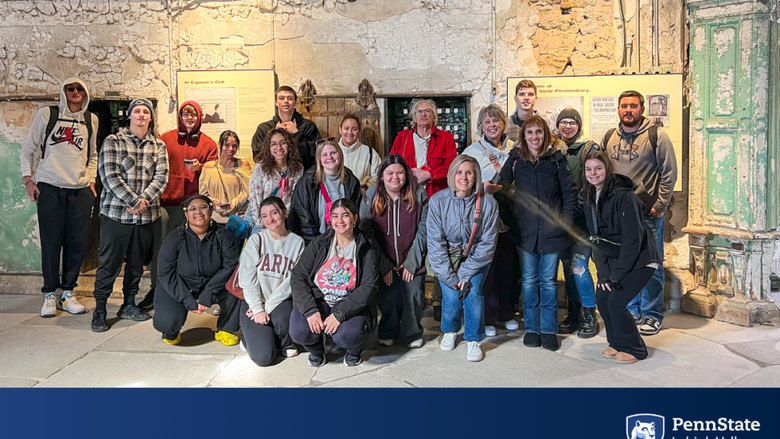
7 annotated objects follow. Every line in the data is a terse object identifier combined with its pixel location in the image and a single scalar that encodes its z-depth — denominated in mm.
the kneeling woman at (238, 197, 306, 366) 4500
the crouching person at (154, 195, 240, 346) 4848
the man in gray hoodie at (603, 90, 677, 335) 5164
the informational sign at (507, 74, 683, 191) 5875
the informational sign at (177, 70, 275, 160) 6359
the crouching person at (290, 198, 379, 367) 4363
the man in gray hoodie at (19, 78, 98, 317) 5668
